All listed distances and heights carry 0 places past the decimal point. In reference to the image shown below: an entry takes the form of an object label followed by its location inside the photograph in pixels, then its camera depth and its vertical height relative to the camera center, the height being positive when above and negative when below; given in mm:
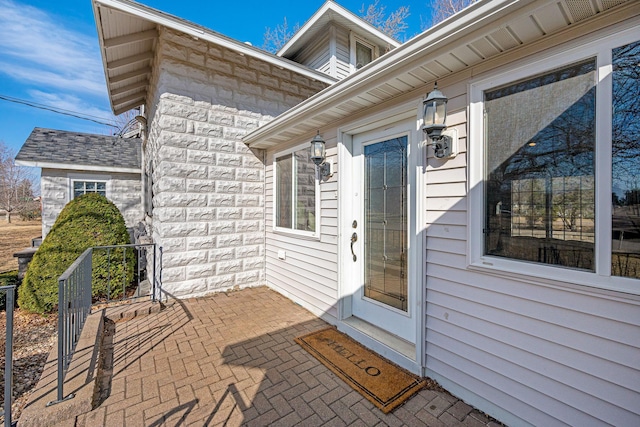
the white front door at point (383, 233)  2742 -254
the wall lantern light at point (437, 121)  2123 +659
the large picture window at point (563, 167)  1491 +244
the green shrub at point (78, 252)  3979 -605
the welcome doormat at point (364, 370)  2176 -1404
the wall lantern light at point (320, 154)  3471 +672
